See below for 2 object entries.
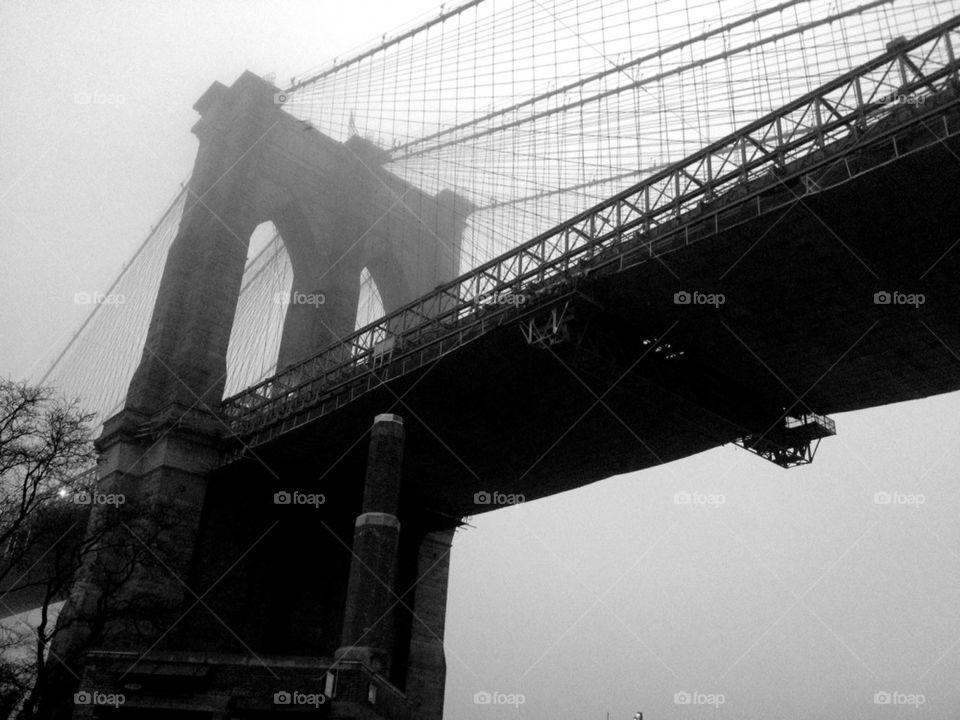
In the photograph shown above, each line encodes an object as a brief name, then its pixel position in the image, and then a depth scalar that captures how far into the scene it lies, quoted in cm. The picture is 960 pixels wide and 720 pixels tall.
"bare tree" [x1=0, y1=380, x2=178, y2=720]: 2298
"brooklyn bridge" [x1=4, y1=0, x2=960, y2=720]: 2083
